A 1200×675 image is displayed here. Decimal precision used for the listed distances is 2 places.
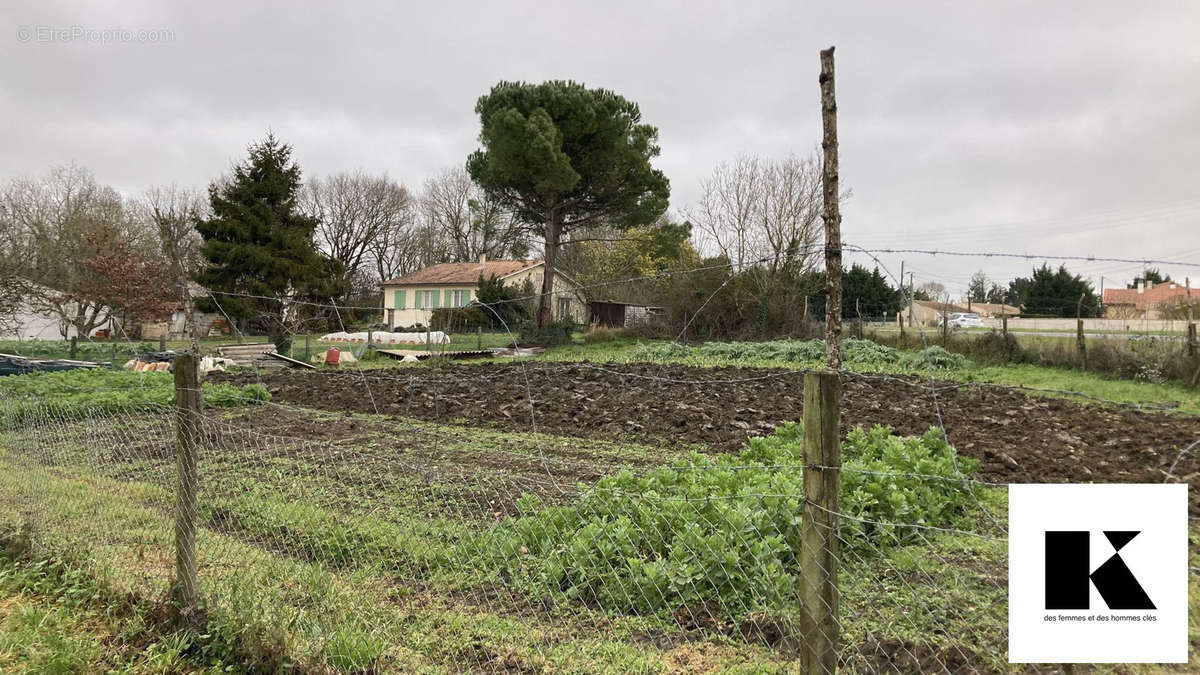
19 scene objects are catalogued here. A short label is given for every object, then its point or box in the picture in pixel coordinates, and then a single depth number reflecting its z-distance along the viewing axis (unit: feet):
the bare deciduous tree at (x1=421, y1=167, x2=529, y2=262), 130.63
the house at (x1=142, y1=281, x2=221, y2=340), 125.29
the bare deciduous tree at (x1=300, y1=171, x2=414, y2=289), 138.10
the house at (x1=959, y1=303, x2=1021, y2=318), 181.37
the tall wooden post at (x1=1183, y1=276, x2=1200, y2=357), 44.78
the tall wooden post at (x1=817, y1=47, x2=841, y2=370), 9.96
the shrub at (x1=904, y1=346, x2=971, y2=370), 58.13
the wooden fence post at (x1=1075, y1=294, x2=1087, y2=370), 52.06
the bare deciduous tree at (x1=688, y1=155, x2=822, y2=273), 91.50
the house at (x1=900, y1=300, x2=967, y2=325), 151.57
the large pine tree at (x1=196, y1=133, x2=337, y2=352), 101.76
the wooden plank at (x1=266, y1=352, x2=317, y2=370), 64.08
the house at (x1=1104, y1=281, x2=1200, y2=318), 59.52
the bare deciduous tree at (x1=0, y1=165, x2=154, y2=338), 81.00
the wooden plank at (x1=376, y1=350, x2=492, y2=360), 70.08
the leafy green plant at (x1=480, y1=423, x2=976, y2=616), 11.35
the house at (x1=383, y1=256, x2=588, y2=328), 113.25
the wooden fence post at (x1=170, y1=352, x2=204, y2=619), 11.09
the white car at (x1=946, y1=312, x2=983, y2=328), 113.66
